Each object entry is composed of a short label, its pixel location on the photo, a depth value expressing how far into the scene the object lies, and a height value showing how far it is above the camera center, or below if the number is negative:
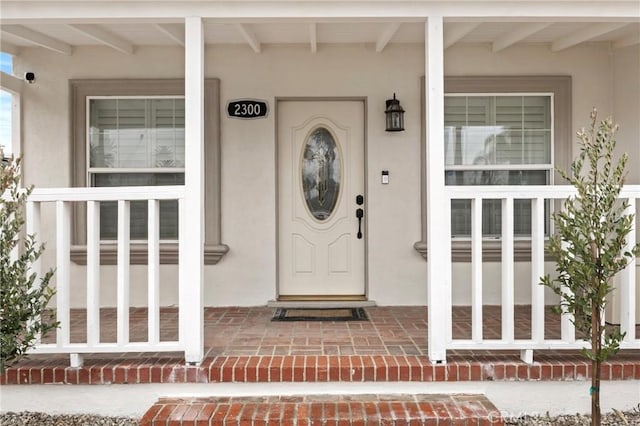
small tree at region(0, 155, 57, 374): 2.58 -0.43
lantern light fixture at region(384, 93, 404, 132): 4.50 +0.89
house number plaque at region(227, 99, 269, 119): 4.59 +0.98
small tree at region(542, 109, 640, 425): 2.40 -0.20
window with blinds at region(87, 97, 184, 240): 4.62 +0.69
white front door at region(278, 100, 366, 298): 4.71 +0.04
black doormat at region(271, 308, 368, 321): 4.11 -0.95
